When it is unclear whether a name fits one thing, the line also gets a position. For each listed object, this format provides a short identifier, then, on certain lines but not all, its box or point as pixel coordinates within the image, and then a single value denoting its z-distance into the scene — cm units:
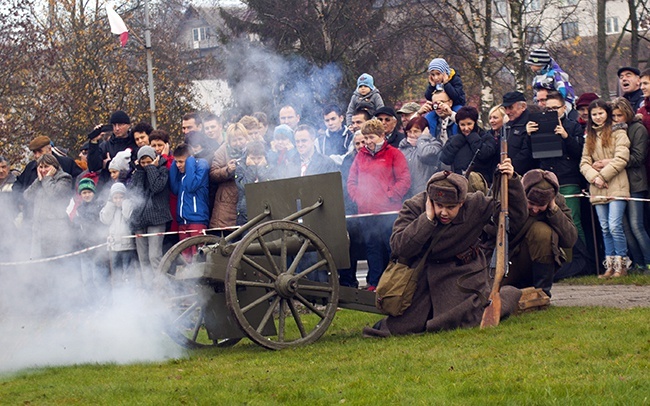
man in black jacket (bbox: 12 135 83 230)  1463
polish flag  2636
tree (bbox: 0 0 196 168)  3219
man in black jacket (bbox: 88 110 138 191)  1425
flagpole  3112
